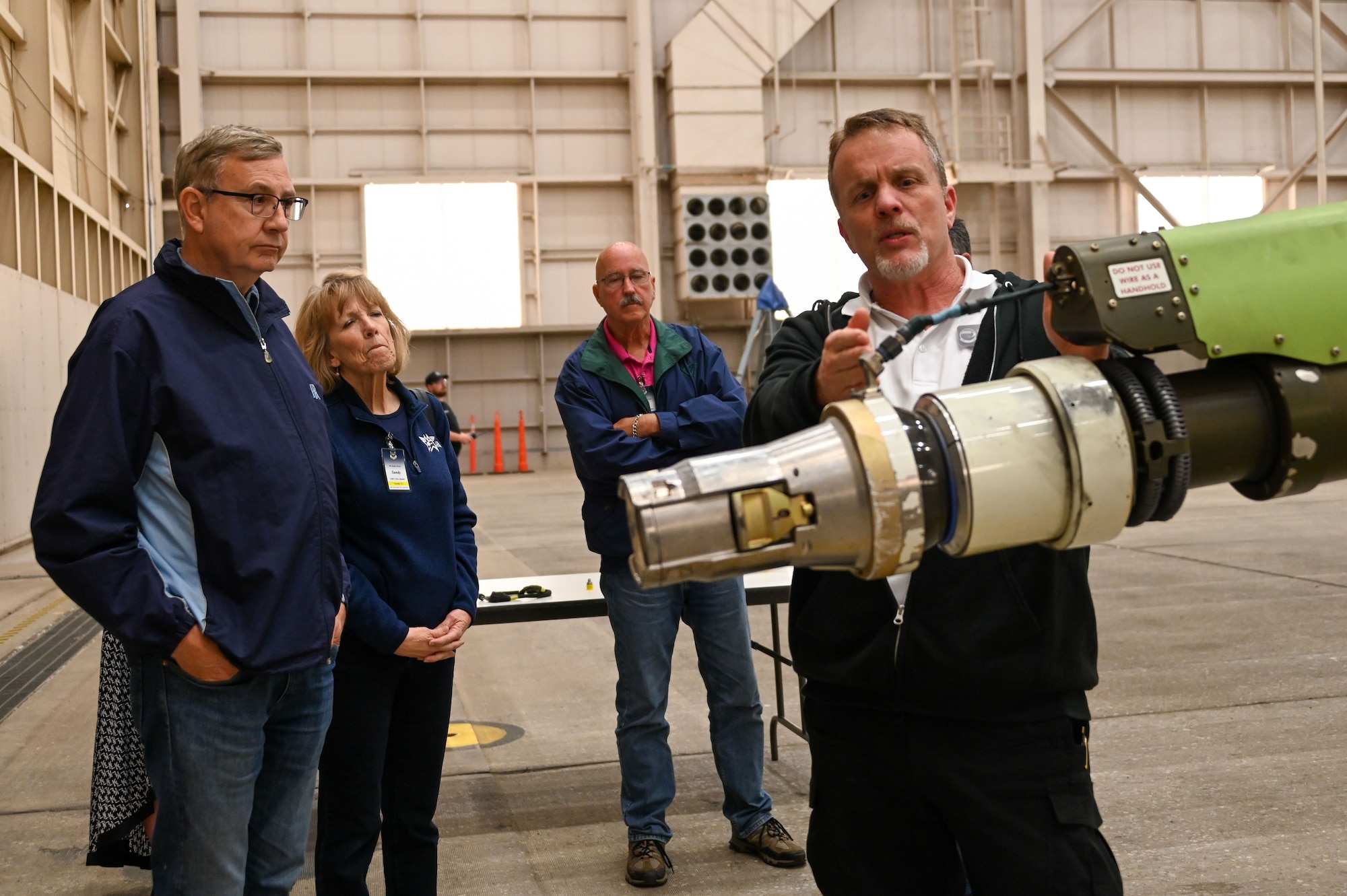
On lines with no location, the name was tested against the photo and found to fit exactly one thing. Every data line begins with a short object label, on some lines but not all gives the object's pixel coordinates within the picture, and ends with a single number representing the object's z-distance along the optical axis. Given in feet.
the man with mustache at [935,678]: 5.32
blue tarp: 55.11
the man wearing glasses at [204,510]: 6.21
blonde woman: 8.87
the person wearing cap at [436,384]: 39.60
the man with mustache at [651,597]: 11.26
